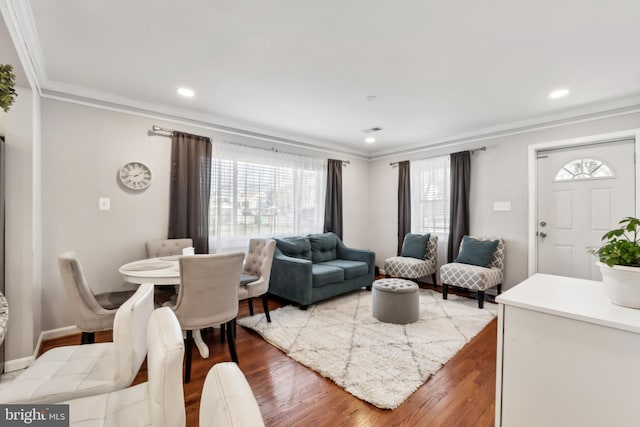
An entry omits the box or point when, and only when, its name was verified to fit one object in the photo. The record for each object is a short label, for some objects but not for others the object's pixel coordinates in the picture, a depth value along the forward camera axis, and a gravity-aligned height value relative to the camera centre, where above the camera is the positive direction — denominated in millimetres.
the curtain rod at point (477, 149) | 4309 +997
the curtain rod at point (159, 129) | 3363 +1008
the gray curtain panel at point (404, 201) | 5152 +237
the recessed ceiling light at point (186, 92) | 2972 +1298
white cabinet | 1055 -588
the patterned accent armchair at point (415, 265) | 4383 -805
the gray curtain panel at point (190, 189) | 3475 +311
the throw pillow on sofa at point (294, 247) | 4075 -475
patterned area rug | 2104 -1215
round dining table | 2219 -477
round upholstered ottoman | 3127 -984
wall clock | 3172 +429
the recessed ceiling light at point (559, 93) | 2957 +1291
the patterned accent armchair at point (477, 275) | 3660 -801
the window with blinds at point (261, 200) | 3896 +214
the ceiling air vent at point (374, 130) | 4238 +1293
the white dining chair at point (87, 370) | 1227 -768
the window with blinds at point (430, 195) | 4750 +343
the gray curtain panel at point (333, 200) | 5137 +254
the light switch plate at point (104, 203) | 3037 +108
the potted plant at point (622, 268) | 1132 -210
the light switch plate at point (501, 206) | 4074 +129
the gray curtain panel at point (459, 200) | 4426 +229
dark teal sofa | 3574 -752
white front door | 3287 +185
